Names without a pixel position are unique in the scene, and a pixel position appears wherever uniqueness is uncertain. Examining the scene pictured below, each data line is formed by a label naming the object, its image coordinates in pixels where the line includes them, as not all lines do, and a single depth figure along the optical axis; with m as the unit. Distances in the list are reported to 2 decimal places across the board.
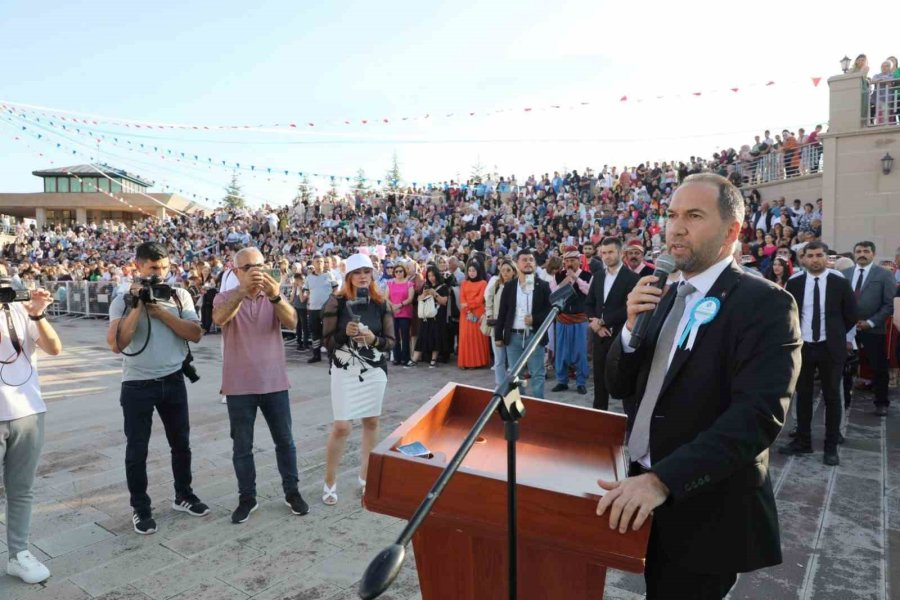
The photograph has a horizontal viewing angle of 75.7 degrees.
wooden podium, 1.51
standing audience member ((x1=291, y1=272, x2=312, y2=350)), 11.90
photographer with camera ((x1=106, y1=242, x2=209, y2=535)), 3.89
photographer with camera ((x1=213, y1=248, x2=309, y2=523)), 4.05
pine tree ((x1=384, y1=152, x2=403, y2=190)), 70.38
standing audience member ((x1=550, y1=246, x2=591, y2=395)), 8.05
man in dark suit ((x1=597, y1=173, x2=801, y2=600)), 1.53
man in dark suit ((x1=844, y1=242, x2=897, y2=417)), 6.55
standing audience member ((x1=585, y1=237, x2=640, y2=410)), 5.97
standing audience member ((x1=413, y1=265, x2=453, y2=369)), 10.38
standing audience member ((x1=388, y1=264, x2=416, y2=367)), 10.46
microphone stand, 1.16
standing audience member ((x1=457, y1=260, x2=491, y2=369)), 9.64
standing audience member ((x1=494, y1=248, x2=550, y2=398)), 6.99
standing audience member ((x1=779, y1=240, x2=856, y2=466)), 5.15
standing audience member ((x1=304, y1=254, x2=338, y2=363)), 10.57
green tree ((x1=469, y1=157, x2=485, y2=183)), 67.81
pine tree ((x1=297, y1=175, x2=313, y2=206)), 59.47
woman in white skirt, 4.26
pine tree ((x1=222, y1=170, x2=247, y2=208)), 68.75
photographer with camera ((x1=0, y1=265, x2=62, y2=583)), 3.25
